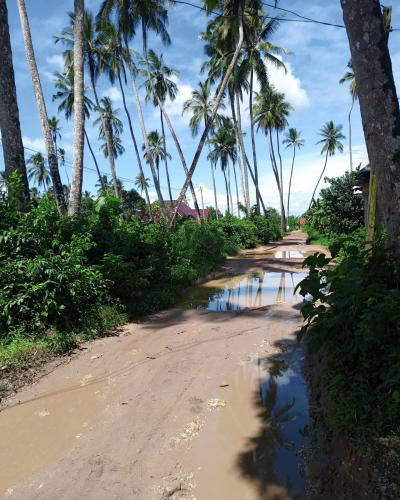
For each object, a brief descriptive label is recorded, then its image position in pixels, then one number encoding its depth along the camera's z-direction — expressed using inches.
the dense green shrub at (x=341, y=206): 938.7
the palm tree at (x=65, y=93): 1315.2
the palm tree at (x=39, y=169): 2198.0
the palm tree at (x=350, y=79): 1429.3
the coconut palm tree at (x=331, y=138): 2105.1
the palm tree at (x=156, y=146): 1853.6
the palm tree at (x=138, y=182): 2582.4
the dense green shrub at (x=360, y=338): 118.4
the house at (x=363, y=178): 494.2
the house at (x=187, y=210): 2311.8
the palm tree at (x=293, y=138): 2143.2
